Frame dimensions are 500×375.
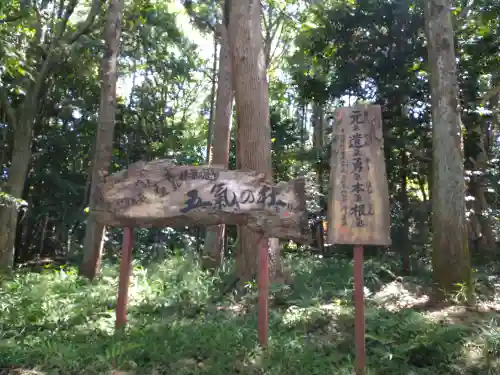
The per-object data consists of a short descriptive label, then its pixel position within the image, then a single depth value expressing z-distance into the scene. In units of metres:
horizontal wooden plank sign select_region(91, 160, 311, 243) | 5.05
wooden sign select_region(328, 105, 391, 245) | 4.50
